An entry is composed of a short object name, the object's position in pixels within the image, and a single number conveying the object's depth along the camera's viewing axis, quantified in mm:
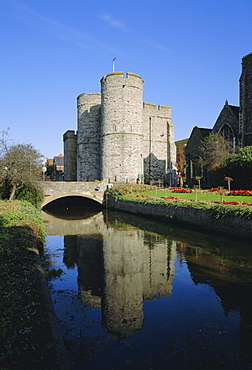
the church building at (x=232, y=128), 29094
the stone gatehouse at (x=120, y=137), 33094
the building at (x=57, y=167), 58825
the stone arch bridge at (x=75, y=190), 28531
